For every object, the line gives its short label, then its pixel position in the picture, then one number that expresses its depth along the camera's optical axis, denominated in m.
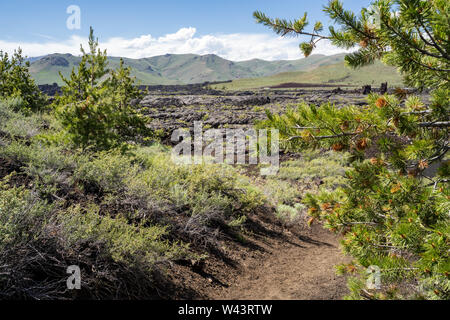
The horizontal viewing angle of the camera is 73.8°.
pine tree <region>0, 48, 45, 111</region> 14.43
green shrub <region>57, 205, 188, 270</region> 3.92
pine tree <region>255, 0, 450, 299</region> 2.37
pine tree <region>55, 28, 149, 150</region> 7.46
